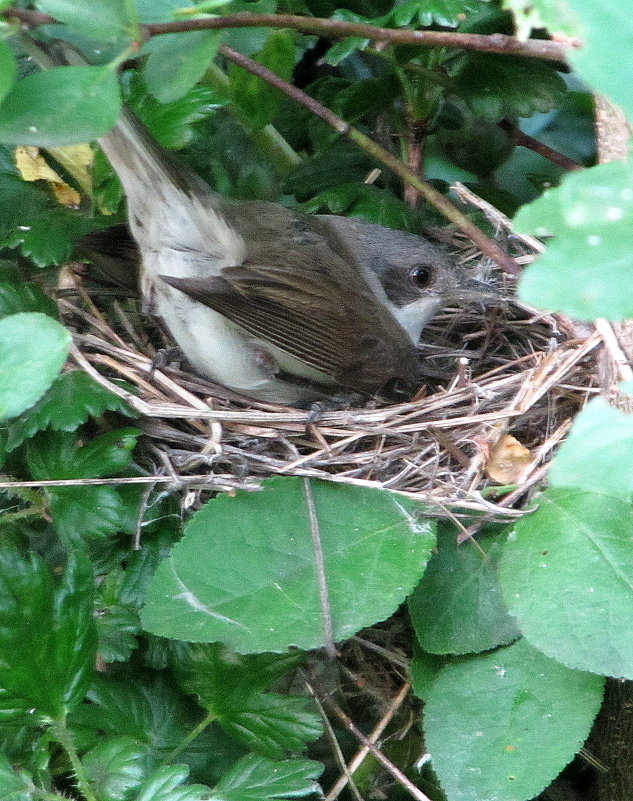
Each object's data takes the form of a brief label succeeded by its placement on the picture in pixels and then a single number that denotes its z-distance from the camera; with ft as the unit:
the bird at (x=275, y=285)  7.03
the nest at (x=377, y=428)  7.04
